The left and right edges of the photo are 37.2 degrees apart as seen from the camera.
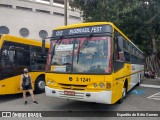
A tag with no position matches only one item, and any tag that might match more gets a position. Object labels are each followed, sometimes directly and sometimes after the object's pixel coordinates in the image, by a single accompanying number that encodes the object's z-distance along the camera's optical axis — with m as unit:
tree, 18.16
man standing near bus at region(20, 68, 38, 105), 9.81
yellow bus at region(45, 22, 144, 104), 7.48
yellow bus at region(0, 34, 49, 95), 10.23
